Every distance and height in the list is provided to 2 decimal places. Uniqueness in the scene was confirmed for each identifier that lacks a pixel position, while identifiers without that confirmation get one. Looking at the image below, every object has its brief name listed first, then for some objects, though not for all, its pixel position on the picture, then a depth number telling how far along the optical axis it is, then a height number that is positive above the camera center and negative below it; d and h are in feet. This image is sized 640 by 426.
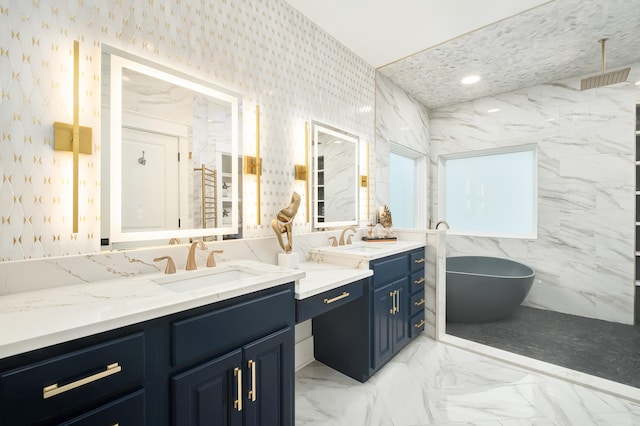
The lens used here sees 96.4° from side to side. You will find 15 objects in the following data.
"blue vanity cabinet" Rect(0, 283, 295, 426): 2.34 -1.64
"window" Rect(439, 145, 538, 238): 12.00 +0.98
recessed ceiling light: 10.67 +5.11
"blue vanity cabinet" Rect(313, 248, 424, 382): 6.54 -2.74
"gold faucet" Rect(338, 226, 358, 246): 8.28 -0.59
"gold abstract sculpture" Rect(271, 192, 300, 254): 6.00 -0.22
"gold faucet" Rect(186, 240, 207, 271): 4.83 -0.74
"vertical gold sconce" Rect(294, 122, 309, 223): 7.23 +1.10
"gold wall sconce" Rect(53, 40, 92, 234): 3.85 +1.05
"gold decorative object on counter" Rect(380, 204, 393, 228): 9.55 -0.17
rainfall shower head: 7.53 +3.65
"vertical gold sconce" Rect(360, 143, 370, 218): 9.50 +1.30
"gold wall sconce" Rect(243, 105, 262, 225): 6.11 +1.03
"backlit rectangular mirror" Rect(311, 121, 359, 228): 7.89 +1.08
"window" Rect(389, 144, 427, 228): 12.42 +1.16
